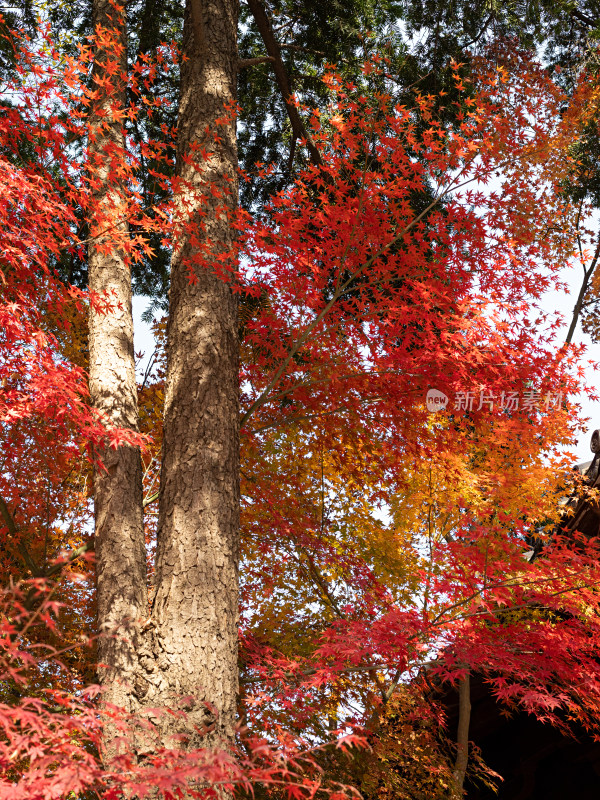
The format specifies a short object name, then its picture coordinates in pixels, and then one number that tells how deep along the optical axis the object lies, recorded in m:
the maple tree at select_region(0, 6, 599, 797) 3.58
